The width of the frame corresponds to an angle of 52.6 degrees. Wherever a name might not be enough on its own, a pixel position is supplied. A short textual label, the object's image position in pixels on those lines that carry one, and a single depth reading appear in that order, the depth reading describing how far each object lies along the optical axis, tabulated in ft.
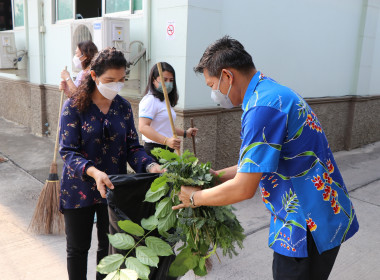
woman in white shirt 11.51
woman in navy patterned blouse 7.57
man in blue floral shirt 5.14
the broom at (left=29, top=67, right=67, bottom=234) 12.40
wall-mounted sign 15.71
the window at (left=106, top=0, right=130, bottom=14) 18.66
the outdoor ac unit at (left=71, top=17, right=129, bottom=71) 16.70
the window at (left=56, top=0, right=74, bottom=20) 22.75
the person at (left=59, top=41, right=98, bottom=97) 14.35
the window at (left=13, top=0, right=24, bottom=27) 28.28
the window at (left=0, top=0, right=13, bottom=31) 33.86
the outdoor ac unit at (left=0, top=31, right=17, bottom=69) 26.30
